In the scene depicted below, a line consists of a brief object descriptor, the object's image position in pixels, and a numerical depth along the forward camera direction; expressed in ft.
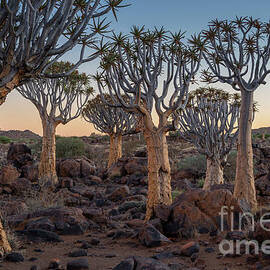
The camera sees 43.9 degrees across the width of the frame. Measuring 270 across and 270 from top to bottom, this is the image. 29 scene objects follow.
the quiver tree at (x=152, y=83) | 30.32
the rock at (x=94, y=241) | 23.75
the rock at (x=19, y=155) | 66.03
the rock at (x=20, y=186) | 50.70
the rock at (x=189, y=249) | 19.97
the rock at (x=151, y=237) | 22.36
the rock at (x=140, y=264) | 15.76
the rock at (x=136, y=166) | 64.82
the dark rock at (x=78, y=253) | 20.42
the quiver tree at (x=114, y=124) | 75.75
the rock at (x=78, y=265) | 17.43
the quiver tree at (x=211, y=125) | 47.52
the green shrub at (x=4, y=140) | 126.21
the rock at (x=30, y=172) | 60.23
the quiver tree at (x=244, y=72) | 31.81
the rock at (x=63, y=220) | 26.76
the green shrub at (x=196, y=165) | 66.28
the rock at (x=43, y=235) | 24.07
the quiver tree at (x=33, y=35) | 19.33
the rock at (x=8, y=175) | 52.13
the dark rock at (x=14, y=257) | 18.54
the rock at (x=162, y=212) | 26.18
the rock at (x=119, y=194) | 45.50
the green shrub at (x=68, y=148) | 90.51
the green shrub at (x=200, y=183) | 55.64
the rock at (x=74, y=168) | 65.05
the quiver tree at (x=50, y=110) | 55.93
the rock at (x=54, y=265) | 17.58
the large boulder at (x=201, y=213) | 24.47
